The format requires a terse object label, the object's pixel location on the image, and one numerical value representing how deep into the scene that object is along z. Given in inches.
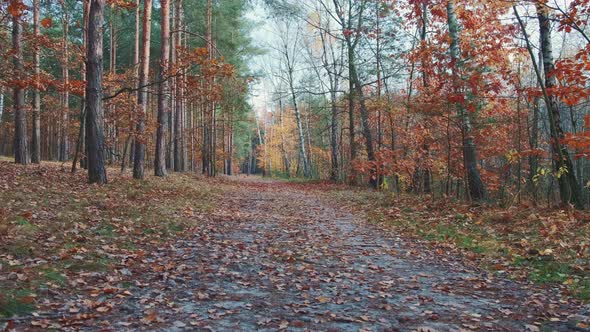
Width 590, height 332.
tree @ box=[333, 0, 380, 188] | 797.8
